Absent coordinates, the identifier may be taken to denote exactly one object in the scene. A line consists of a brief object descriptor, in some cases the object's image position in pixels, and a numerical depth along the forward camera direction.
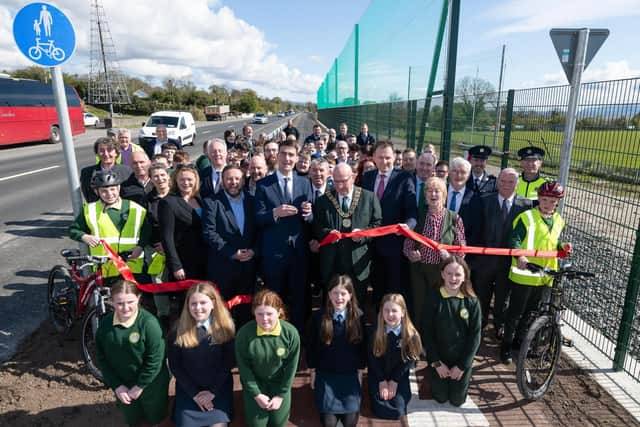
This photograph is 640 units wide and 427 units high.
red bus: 20.28
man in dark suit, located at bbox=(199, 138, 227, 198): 5.85
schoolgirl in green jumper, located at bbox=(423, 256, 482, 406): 3.67
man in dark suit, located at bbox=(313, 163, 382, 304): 4.20
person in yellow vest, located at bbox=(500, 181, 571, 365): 3.96
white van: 23.74
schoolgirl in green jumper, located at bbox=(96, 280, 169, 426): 3.31
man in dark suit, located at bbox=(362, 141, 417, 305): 4.54
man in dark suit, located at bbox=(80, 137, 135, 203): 5.40
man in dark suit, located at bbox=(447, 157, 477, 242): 4.50
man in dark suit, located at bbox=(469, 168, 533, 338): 4.46
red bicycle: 3.96
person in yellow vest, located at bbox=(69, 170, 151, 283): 3.95
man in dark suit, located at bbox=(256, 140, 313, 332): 4.29
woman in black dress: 4.34
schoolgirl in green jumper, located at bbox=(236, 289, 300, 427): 3.33
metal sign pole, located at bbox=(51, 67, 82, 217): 3.80
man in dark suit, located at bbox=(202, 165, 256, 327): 4.24
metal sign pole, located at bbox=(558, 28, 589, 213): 4.18
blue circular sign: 3.54
